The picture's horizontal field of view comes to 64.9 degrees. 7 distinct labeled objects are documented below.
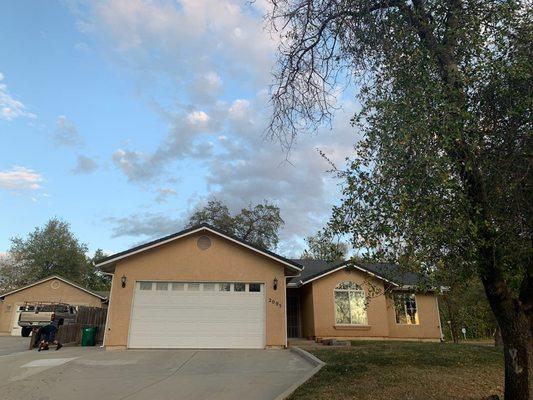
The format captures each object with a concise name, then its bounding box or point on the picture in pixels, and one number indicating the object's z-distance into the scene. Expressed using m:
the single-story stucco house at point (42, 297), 31.81
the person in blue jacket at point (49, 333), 16.61
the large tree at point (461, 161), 5.96
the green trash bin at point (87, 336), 17.83
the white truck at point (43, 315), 24.34
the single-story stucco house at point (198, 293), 15.59
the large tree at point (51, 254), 50.00
